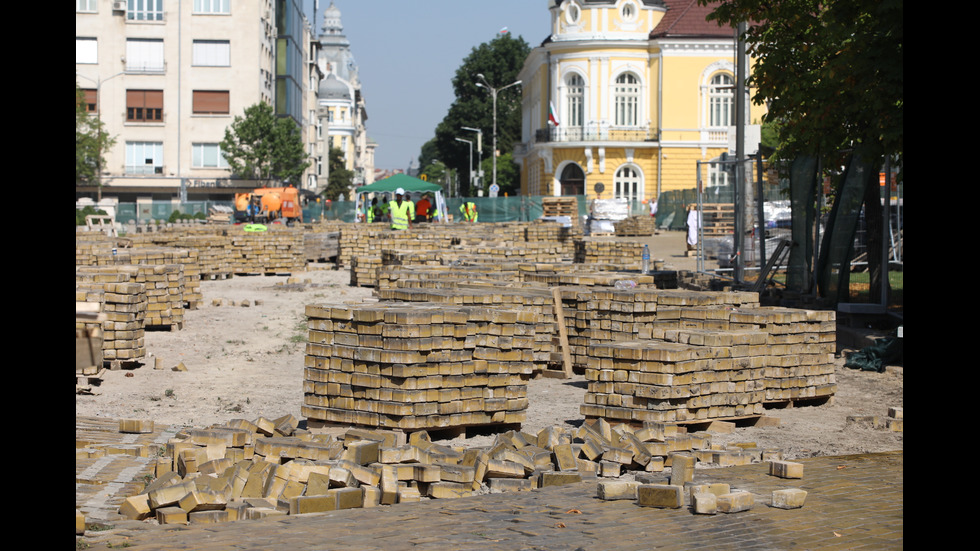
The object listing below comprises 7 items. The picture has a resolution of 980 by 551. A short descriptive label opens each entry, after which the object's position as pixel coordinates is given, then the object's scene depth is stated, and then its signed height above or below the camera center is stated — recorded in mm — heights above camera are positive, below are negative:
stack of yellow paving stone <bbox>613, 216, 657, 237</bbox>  51938 +868
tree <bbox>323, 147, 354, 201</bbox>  136000 +8291
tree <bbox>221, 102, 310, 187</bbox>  71250 +6276
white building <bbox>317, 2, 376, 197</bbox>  179500 +21634
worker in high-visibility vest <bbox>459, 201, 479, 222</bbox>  51234 +1507
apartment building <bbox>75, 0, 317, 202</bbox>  73562 +10478
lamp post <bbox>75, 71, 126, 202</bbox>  67250 +8814
